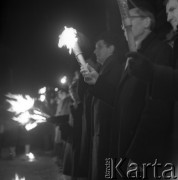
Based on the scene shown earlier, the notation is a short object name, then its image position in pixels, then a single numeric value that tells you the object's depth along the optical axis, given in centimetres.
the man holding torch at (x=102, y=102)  373
